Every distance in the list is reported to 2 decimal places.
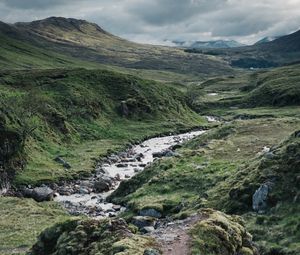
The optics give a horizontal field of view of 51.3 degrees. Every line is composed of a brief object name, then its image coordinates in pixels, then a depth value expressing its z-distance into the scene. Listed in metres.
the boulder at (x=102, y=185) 45.97
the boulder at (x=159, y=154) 61.37
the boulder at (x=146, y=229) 21.12
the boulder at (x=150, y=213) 32.25
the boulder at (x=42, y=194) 43.00
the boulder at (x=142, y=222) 25.87
